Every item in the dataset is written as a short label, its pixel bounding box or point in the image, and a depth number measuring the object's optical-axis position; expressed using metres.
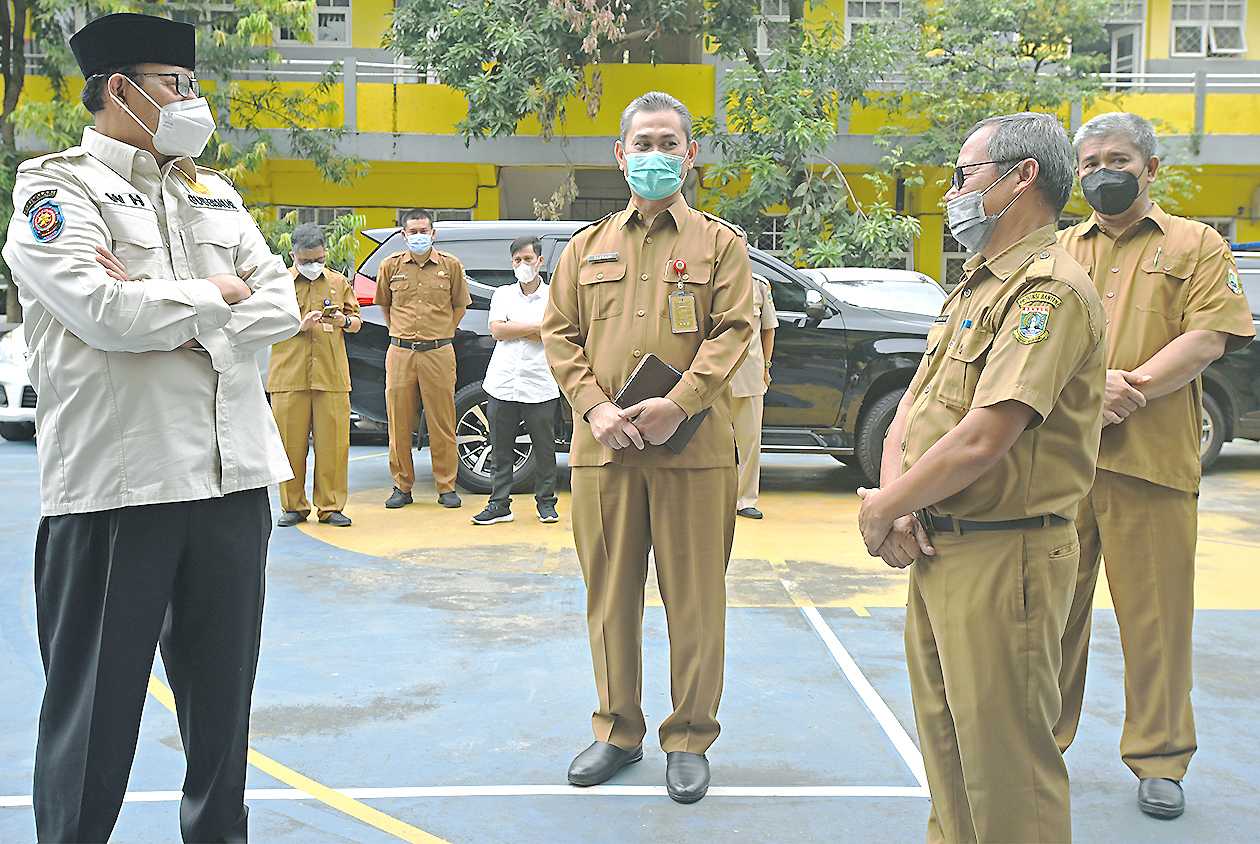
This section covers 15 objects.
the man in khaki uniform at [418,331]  8.61
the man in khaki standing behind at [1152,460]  3.64
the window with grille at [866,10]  18.74
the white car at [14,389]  11.48
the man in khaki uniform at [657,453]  3.85
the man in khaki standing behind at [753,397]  8.22
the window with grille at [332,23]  18.64
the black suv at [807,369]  9.29
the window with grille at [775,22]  16.19
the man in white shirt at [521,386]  8.12
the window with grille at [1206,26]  19.23
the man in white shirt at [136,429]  2.82
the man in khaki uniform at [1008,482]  2.62
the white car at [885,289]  9.79
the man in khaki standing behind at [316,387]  7.92
